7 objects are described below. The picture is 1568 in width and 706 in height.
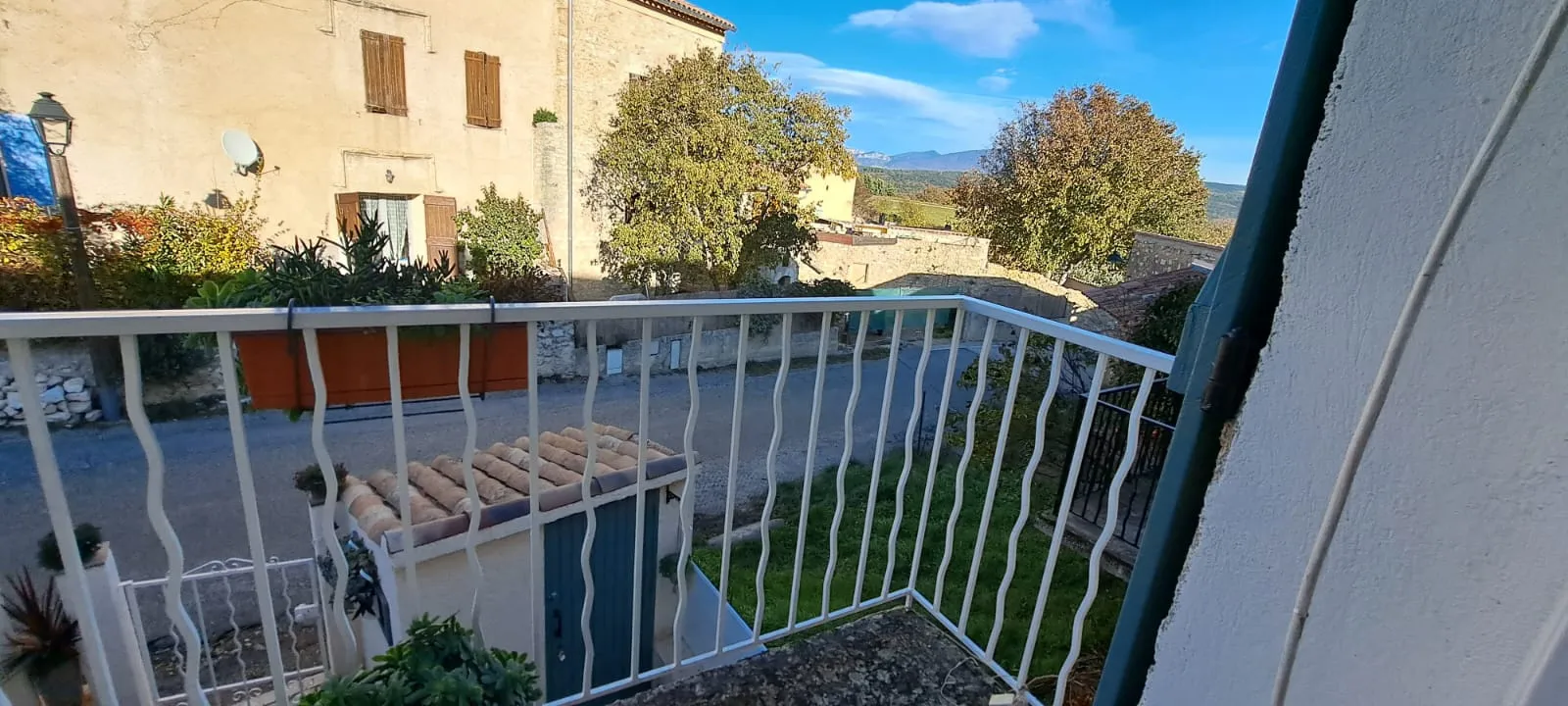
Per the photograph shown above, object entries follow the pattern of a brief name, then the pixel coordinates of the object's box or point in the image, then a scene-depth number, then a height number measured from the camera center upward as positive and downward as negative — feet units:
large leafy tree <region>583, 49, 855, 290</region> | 34.27 +0.77
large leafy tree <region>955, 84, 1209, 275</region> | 50.03 +3.25
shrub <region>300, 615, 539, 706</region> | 4.03 -3.28
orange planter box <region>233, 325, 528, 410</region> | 4.17 -1.46
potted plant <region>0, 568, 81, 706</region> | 8.98 -7.14
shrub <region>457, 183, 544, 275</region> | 32.78 -3.47
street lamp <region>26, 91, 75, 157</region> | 17.84 -0.13
